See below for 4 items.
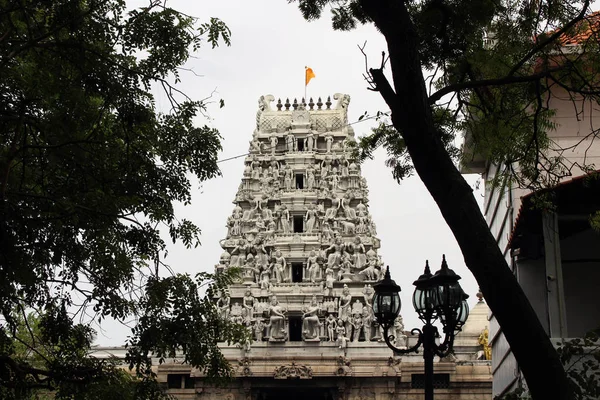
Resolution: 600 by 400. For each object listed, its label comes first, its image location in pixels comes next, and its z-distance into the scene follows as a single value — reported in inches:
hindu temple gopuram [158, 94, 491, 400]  1518.2
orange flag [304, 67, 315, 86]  1978.3
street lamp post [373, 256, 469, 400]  438.9
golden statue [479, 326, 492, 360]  1619.1
